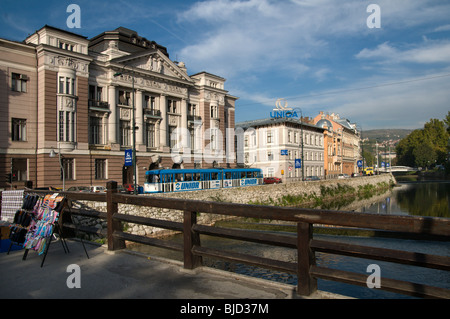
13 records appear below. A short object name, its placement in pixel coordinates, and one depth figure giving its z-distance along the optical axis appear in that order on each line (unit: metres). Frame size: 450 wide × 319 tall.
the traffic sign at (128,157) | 31.46
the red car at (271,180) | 51.16
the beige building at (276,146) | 61.62
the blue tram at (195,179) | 30.58
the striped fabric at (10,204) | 8.02
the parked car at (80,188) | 29.17
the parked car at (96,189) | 29.57
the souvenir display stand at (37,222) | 6.15
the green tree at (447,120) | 93.00
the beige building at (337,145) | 77.95
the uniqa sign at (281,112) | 62.66
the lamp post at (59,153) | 27.52
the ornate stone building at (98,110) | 31.16
